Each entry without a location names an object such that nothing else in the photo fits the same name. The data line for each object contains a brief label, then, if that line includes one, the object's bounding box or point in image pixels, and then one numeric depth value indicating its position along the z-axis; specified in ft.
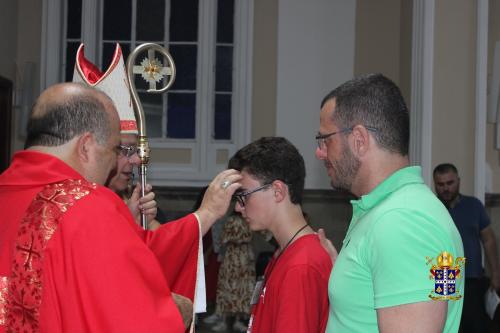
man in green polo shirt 5.16
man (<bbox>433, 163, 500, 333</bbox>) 17.49
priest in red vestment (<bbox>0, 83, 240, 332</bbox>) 5.91
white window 29.17
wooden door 27.86
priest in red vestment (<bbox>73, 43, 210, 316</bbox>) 8.36
